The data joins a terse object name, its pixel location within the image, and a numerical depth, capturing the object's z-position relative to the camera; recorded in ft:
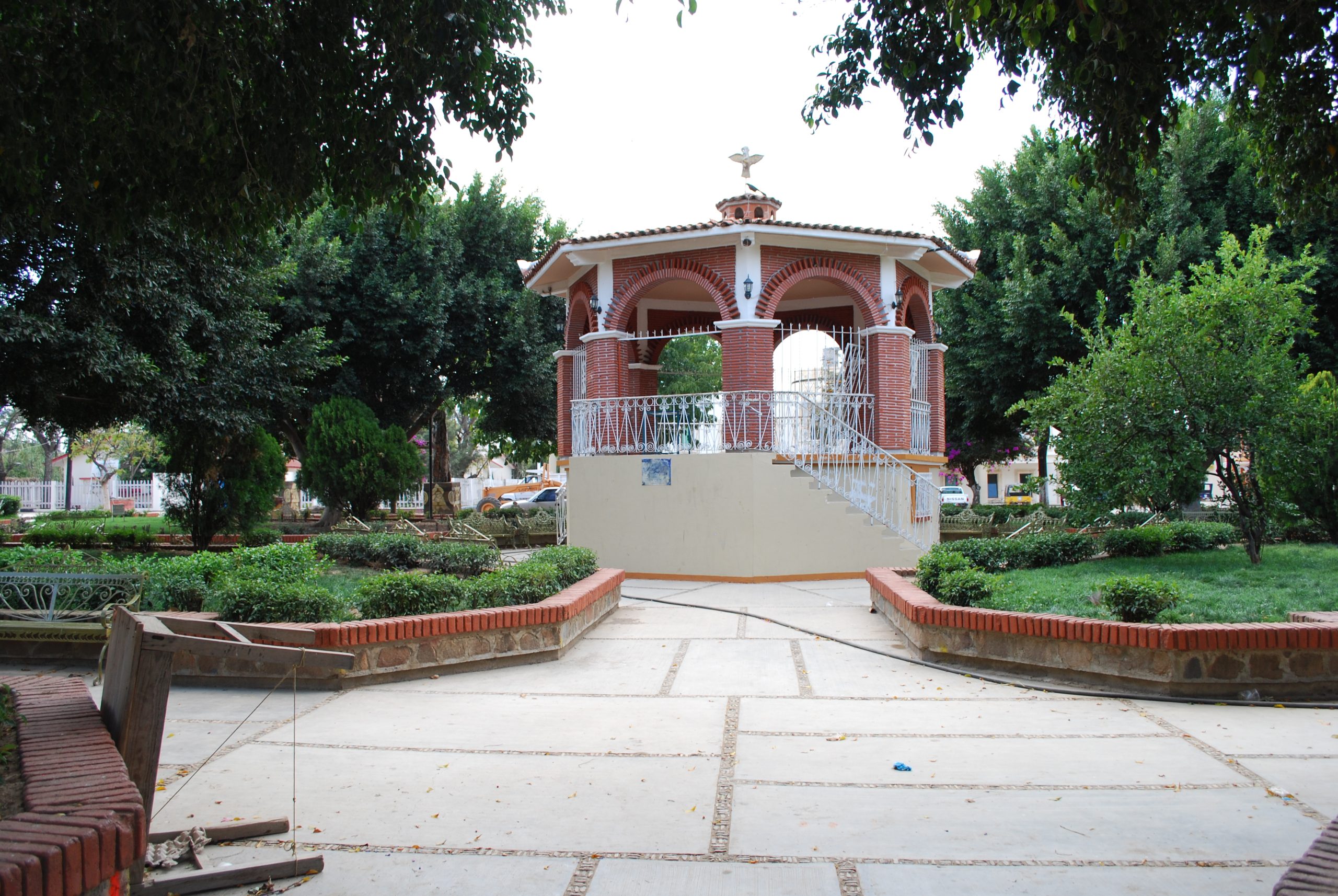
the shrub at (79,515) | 94.07
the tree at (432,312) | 72.13
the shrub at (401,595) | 23.67
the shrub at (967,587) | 24.93
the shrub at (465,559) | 34.55
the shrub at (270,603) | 22.76
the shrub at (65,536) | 54.08
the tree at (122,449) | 143.13
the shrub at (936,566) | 27.96
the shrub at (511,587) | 25.38
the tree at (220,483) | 46.96
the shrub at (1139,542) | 37.17
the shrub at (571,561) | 30.60
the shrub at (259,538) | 49.03
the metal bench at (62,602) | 24.16
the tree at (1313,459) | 32.32
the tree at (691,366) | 111.04
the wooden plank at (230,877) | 10.72
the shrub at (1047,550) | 36.14
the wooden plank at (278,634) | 21.27
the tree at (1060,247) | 59.52
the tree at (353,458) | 68.03
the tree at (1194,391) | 31.94
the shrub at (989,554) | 35.53
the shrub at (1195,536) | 38.63
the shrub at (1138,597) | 21.15
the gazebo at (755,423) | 43.73
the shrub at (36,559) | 27.61
